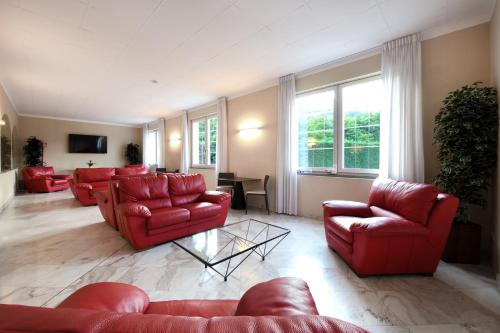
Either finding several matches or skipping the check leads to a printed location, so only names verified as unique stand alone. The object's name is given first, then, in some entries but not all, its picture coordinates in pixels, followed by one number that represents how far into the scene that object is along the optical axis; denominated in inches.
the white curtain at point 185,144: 298.6
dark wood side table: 203.5
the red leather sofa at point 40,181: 279.2
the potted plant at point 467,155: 92.4
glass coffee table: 84.7
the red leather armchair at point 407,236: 83.7
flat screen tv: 361.7
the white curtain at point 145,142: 394.0
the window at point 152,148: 385.1
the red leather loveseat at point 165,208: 110.7
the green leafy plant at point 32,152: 318.3
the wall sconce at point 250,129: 208.8
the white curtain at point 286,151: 177.0
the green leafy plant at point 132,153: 411.8
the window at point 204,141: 268.9
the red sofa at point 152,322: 17.5
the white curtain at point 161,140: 348.2
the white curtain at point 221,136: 237.3
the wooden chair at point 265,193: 187.4
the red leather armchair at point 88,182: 212.1
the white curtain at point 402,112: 119.5
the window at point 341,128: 144.9
